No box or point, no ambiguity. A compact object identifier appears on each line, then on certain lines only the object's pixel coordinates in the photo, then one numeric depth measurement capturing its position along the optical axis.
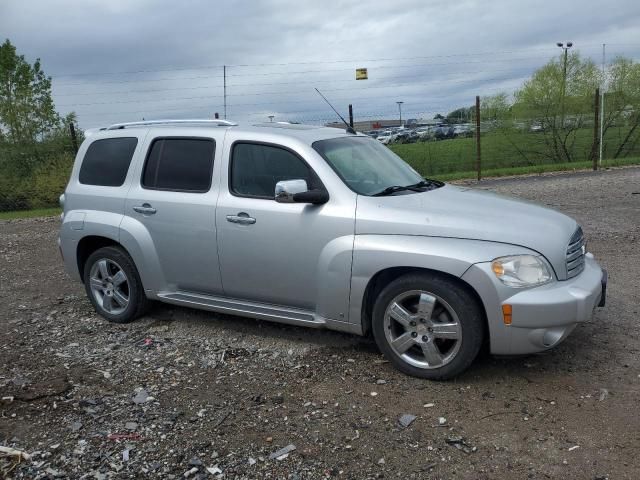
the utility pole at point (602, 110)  18.76
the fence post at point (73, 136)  16.83
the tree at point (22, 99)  19.31
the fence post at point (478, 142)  16.12
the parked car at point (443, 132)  18.23
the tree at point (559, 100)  20.39
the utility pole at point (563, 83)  20.53
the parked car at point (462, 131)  17.41
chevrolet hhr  3.96
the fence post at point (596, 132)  16.96
